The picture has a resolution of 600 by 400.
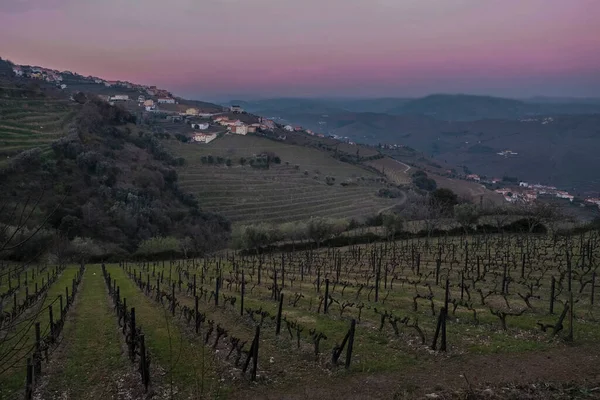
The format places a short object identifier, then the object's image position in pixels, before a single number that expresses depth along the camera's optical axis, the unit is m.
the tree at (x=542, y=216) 46.91
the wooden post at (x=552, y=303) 13.73
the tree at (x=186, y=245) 53.91
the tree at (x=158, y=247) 52.84
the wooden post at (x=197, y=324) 12.65
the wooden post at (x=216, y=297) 17.05
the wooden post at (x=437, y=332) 10.22
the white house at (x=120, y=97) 162.73
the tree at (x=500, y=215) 50.64
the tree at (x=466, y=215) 49.72
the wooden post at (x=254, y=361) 9.48
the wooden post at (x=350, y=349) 9.64
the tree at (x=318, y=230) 53.44
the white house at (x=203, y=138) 119.38
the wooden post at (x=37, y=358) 9.78
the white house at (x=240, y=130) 136.05
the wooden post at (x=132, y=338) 10.66
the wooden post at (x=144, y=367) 8.94
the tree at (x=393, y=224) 52.25
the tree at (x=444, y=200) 62.36
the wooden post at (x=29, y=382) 8.49
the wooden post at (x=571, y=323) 10.79
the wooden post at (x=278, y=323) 12.62
